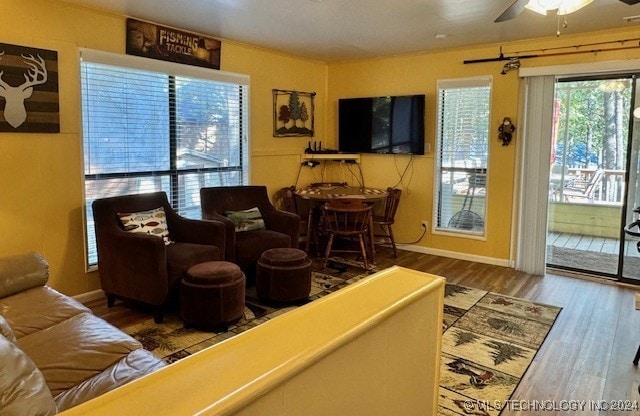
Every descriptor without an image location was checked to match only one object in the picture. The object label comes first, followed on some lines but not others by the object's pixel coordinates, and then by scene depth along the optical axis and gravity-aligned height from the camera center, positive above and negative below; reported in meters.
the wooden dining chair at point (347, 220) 4.87 -0.56
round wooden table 5.02 -0.28
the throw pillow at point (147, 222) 3.67 -0.46
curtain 4.59 +0.01
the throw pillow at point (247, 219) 4.44 -0.51
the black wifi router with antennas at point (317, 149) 6.04 +0.28
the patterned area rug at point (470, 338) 2.53 -1.18
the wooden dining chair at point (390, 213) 5.45 -0.51
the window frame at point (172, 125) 3.82 +0.46
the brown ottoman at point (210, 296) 3.17 -0.91
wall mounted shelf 5.96 +0.18
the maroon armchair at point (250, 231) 4.07 -0.53
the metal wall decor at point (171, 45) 4.02 +1.18
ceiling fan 2.44 +0.94
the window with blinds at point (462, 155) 5.12 +0.20
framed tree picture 5.58 +0.72
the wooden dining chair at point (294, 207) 5.51 -0.48
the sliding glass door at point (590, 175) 4.55 -0.01
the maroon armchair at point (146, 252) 3.30 -0.65
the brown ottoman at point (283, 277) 3.69 -0.89
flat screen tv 5.45 +0.59
